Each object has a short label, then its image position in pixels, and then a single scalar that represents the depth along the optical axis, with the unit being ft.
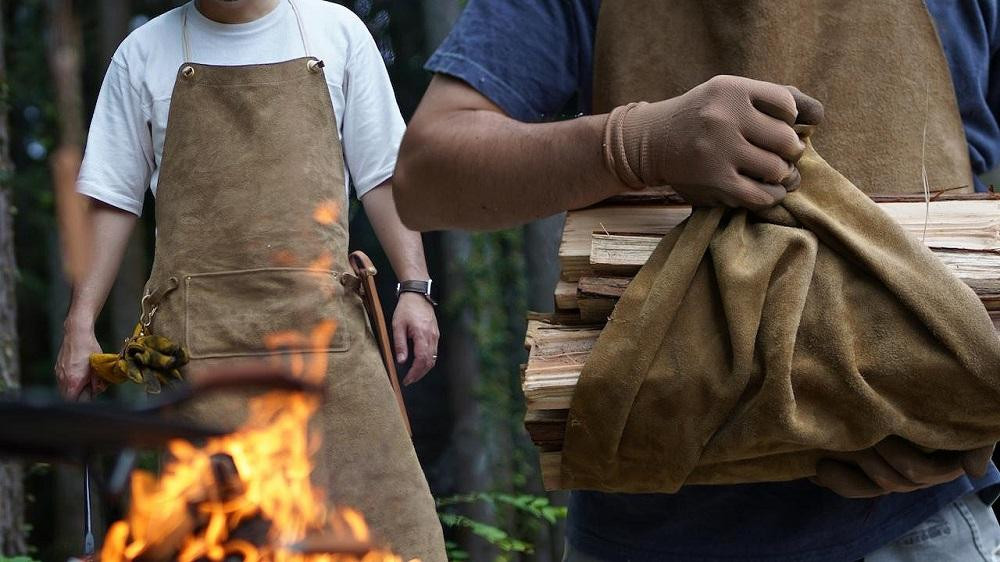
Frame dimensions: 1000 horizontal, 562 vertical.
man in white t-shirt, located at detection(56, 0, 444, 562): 17.38
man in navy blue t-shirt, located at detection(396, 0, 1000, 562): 14.83
